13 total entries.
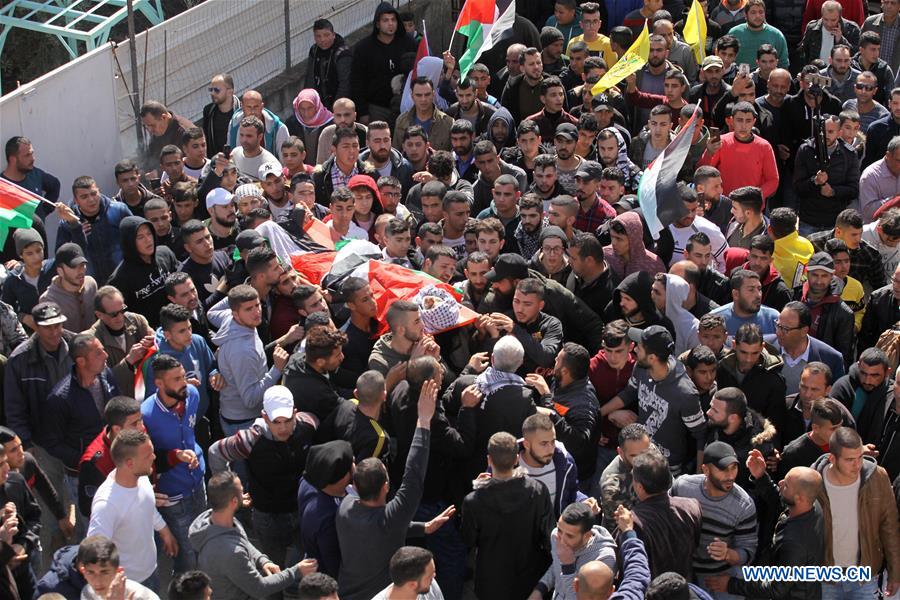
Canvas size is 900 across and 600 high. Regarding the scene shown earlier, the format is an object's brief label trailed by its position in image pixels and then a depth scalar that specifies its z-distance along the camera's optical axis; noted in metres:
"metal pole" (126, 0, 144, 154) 23.16
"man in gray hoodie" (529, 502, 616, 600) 12.42
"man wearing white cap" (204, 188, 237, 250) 18.81
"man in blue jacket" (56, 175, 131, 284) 18.78
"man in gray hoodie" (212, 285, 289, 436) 15.55
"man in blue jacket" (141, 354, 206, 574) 14.30
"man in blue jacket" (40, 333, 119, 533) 15.01
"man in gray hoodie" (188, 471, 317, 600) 12.69
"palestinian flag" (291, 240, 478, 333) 16.48
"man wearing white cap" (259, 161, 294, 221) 20.00
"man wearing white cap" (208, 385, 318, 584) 14.06
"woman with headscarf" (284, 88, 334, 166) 23.61
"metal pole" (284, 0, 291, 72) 27.09
